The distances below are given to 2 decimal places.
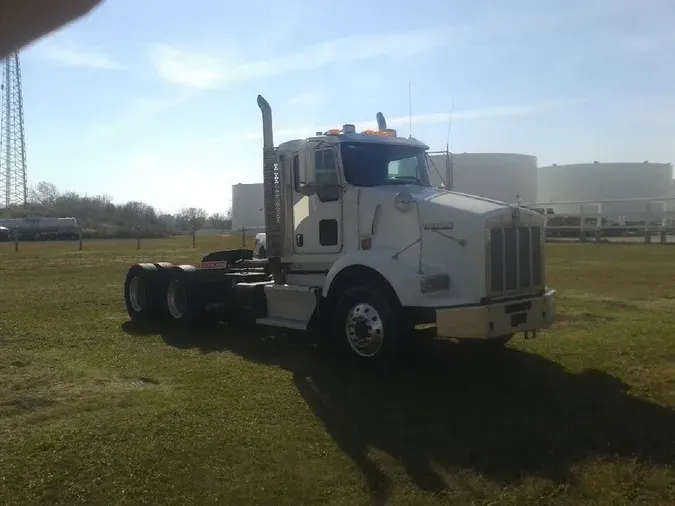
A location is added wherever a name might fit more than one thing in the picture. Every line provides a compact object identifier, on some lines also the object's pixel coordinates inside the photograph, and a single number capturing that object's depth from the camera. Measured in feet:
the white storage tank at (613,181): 210.79
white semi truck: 24.08
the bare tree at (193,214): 328.08
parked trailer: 196.13
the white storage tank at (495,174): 169.07
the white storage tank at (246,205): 213.46
